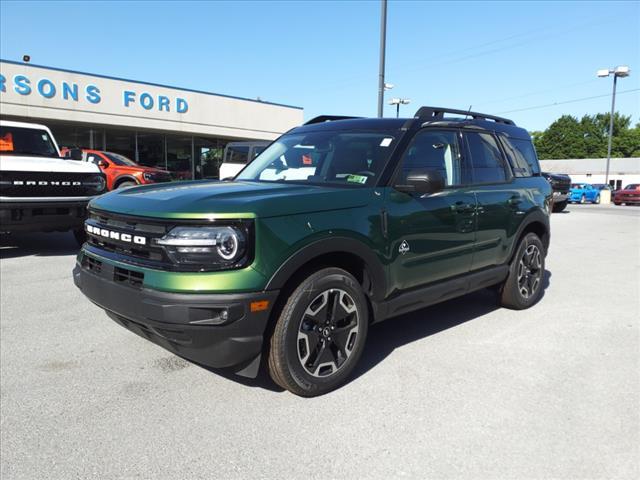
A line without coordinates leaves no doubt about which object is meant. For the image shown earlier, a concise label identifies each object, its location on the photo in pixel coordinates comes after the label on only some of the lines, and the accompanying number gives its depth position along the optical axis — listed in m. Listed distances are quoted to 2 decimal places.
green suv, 2.71
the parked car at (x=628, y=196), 31.20
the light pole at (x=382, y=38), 11.80
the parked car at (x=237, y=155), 15.86
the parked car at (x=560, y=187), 18.42
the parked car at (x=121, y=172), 15.86
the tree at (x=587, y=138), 81.88
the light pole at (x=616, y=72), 36.00
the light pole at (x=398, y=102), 29.99
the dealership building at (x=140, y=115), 20.17
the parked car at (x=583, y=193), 33.81
